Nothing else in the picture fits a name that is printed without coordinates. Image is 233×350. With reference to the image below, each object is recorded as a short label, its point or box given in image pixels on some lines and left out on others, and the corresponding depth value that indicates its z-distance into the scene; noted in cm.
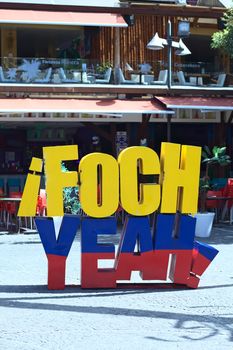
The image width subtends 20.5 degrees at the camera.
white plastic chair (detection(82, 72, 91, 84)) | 1923
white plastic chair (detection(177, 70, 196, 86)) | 2002
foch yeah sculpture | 831
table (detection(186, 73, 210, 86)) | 2025
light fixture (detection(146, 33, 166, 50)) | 1827
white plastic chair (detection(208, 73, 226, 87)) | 2045
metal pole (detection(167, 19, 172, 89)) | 1819
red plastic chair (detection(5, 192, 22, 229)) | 1570
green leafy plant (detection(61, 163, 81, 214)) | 1431
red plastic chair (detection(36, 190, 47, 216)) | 1457
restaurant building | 1850
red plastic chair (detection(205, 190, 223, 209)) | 1698
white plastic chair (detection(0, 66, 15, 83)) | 1856
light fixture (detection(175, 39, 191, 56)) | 1872
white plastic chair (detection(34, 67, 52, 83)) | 1881
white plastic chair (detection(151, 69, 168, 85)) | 1975
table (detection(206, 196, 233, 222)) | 1670
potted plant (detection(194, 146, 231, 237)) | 1445
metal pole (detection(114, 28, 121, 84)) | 2028
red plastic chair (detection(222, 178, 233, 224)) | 1708
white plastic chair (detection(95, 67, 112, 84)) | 1938
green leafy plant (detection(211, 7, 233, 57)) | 1739
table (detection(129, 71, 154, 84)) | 1970
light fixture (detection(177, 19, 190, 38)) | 1955
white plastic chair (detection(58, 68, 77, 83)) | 1905
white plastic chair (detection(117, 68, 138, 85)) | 1945
